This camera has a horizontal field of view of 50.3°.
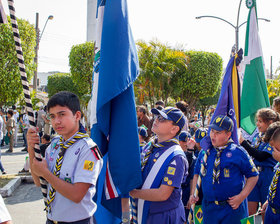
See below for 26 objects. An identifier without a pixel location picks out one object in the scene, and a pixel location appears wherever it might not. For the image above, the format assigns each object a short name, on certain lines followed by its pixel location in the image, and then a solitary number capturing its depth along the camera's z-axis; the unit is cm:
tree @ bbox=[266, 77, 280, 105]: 1359
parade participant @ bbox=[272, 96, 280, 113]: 532
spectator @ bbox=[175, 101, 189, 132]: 639
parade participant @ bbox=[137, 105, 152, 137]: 711
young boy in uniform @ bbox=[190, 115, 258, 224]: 347
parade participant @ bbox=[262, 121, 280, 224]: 340
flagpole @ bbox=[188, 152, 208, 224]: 370
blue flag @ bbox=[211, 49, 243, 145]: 435
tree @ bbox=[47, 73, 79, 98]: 3109
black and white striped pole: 228
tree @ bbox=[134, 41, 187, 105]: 2000
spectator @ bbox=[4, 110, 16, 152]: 1439
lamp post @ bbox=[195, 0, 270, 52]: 1357
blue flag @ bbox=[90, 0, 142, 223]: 274
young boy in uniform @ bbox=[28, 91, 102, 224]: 220
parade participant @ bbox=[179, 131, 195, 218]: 468
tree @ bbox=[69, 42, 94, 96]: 1764
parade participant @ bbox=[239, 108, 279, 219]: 443
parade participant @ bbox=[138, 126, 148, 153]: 547
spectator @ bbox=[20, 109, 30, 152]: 1424
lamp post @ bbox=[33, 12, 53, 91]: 2159
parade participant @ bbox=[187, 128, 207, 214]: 425
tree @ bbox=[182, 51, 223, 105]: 2384
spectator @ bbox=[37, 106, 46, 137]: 1557
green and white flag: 544
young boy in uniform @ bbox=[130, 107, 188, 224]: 275
